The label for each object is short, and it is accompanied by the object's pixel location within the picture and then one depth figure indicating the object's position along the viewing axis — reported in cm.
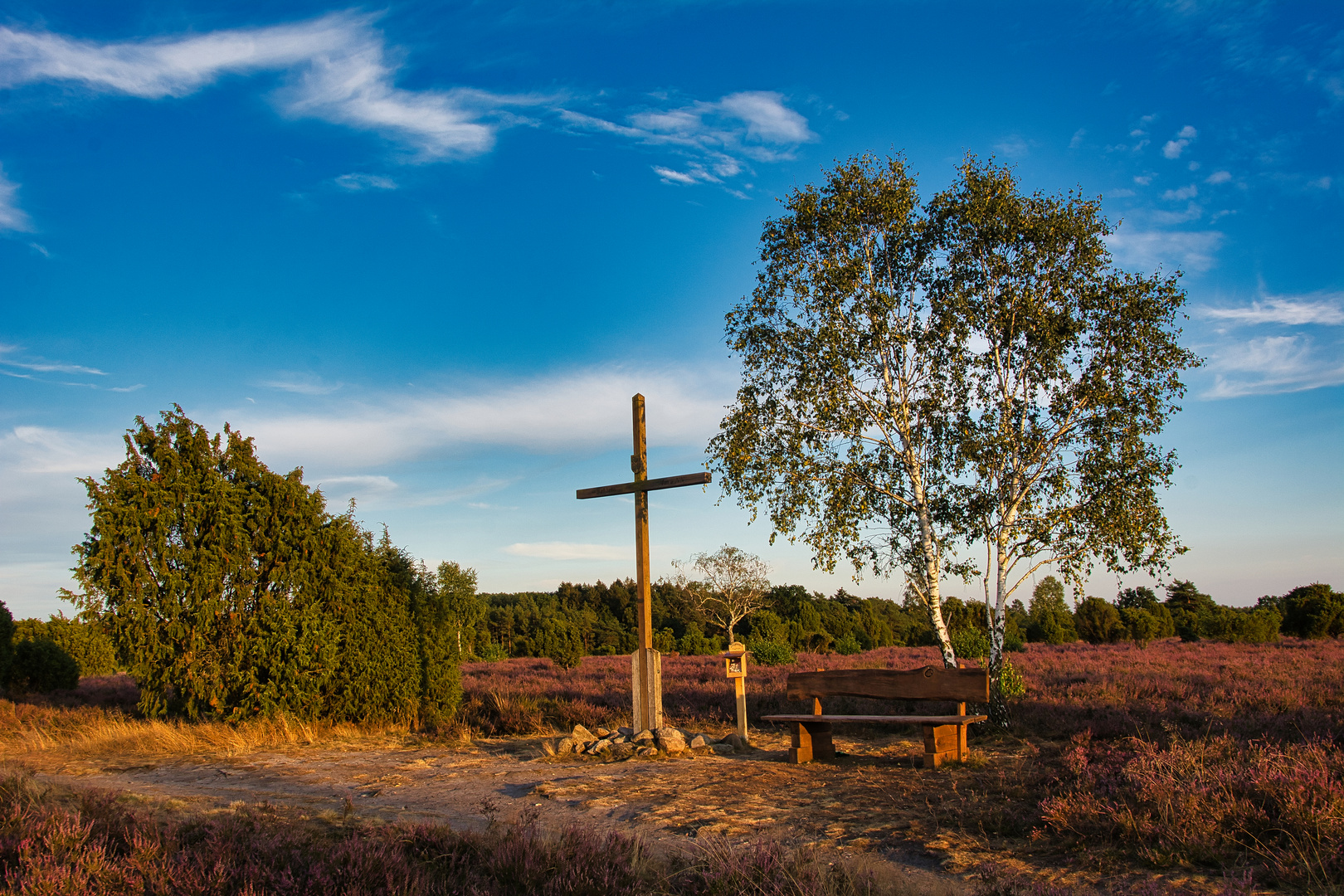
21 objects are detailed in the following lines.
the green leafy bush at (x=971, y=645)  2205
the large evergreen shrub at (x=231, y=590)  1176
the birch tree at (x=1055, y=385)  1245
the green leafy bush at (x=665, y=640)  3412
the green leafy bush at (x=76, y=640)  2352
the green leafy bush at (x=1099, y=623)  3428
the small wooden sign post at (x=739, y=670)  1122
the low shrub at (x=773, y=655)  2538
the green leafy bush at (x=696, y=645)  3378
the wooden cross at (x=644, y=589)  1084
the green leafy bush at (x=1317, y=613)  3080
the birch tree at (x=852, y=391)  1348
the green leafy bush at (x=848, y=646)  3260
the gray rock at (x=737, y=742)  1083
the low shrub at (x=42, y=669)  1798
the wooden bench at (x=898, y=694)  888
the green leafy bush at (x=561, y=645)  2731
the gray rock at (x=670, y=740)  1021
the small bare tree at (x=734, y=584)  4416
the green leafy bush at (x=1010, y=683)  1309
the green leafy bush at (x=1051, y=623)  3503
